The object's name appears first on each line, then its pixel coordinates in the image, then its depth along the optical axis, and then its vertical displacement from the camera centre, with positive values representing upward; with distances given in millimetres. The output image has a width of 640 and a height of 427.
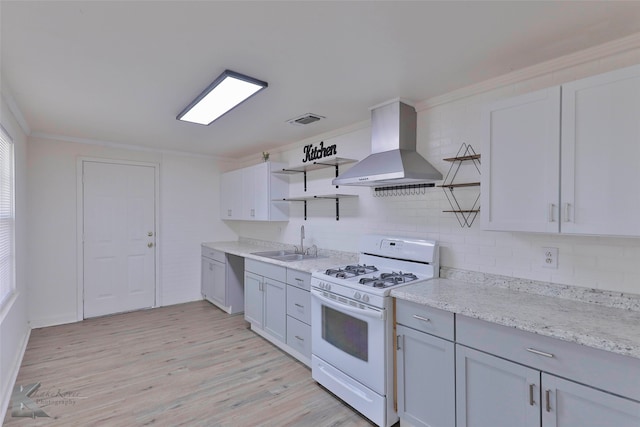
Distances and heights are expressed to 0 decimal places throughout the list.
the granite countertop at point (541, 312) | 1353 -523
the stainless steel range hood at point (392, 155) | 2428 +461
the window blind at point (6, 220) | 2557 -82
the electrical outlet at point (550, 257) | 1982 -286
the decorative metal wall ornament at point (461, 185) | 2354 +199
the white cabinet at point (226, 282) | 4371 -992
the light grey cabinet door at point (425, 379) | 1840 -1020
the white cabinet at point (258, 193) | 4164 +243
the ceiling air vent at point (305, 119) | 3092 +915
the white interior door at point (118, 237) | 4230 -373
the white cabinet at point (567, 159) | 1518 +283
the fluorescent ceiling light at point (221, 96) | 2207 +890
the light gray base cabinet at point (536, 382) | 1308 -782
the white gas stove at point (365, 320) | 2115 -795
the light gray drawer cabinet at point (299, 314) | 2893 -968
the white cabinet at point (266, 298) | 3219 -947
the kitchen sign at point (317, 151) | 3608 +699
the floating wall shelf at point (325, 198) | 3297 +150
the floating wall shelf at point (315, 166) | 3283 +513
